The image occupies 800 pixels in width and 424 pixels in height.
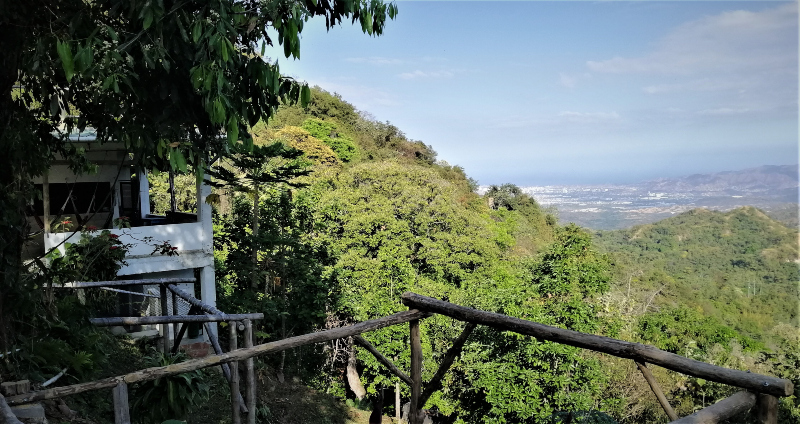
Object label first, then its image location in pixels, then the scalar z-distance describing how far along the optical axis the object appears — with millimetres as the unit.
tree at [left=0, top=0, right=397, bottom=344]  2611
